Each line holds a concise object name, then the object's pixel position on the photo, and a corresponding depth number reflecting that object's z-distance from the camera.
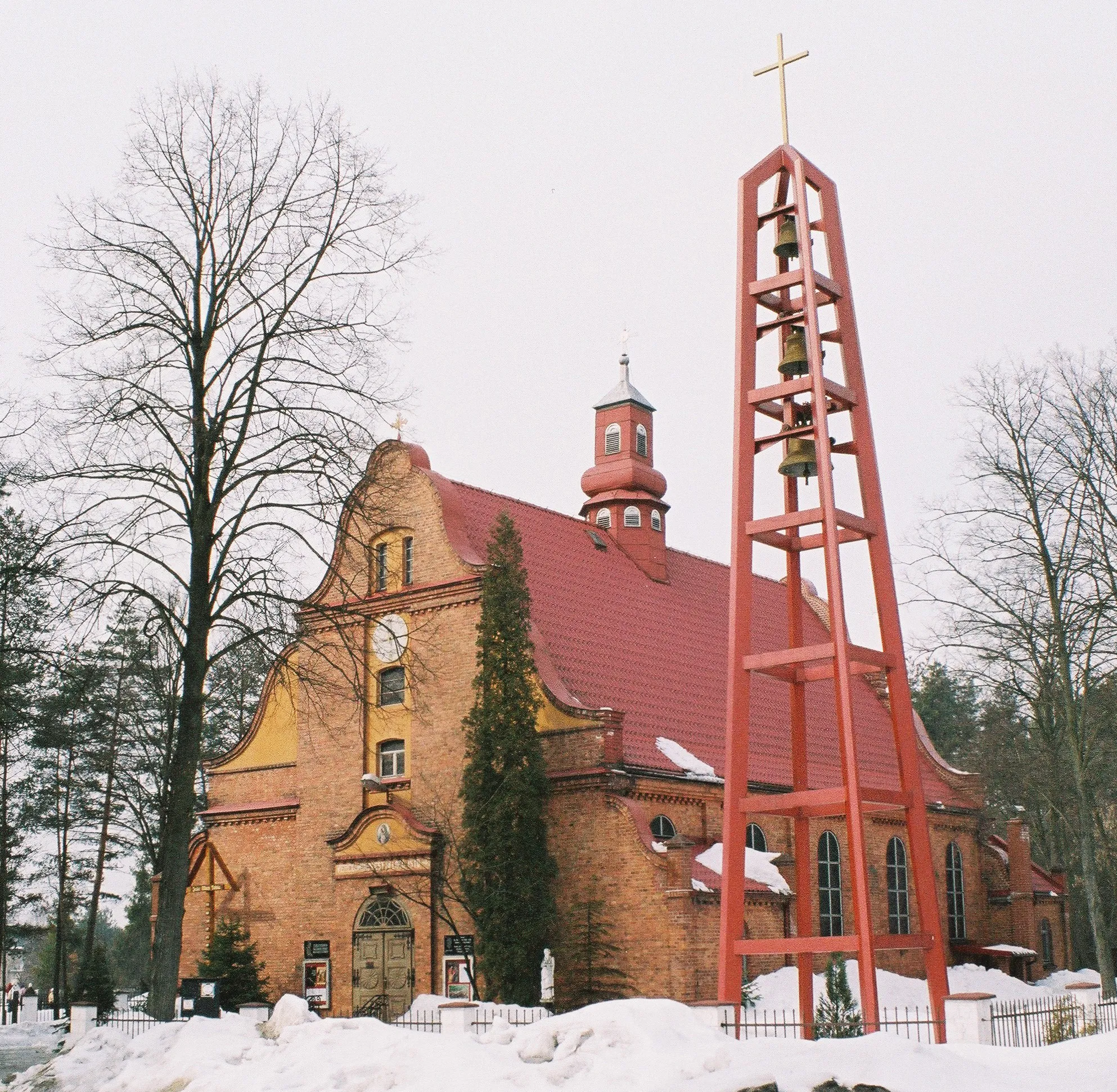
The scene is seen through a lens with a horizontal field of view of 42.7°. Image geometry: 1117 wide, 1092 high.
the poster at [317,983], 27.14
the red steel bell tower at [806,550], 16.95
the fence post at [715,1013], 15.66
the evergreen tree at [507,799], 23.22
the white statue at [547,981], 23.52
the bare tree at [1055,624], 24.38
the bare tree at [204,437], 19.34
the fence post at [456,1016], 17.04
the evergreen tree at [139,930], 54.44
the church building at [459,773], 24.31
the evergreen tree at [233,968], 26.77
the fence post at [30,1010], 37.22
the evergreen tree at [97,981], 31.70
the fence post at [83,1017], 20.81
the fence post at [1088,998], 18.12
